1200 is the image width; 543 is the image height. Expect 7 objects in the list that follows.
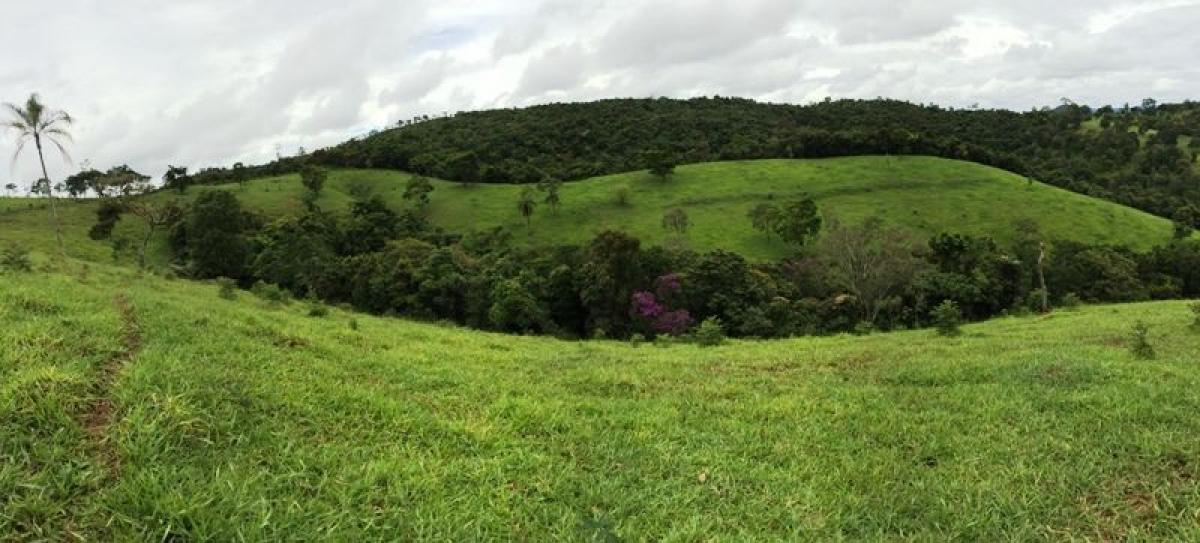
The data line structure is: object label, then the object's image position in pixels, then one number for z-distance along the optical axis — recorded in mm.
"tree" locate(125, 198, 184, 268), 67938
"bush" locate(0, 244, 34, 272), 19359
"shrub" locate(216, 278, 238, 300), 24562
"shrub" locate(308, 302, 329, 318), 21688
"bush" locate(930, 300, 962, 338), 22042
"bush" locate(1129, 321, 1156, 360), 12891
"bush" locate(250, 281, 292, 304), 25750
